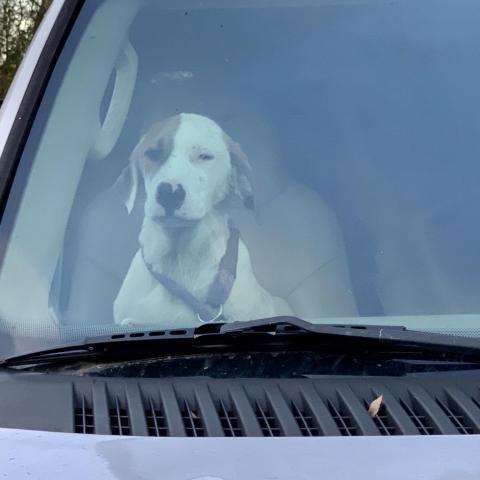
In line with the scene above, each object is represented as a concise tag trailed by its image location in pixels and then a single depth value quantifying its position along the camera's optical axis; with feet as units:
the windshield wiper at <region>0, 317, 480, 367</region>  5.99
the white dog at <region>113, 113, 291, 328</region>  6.53
